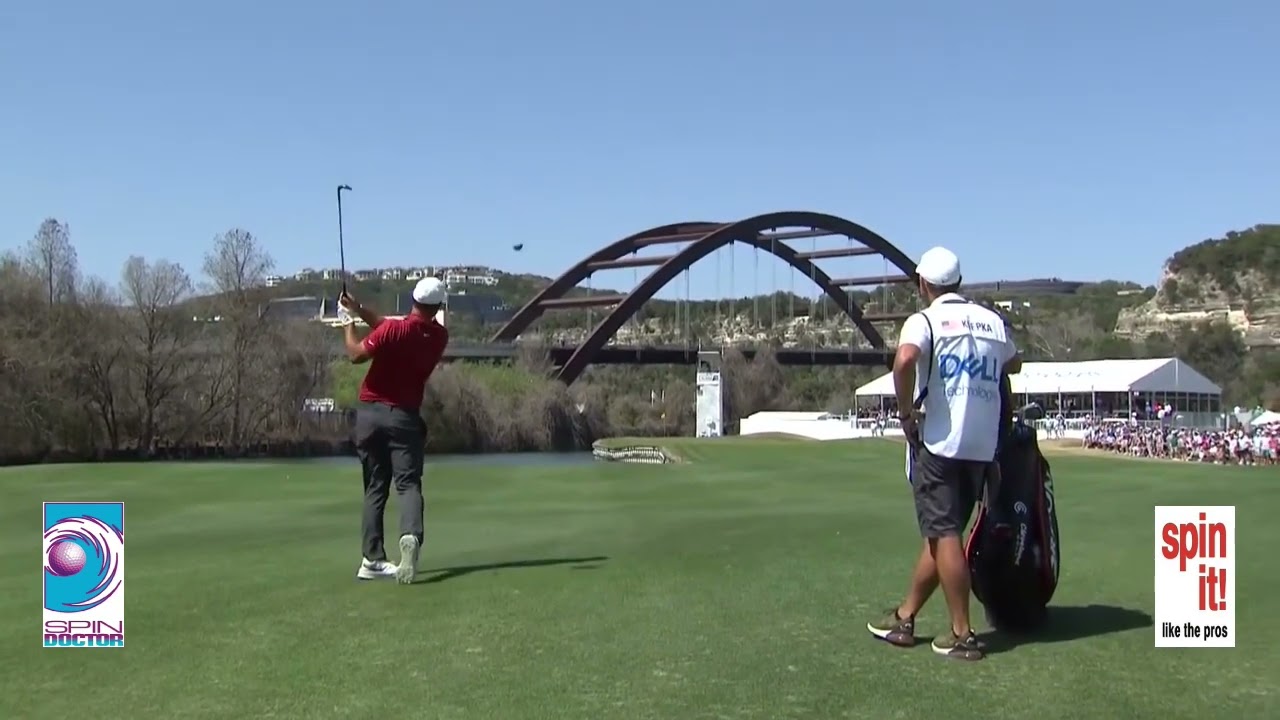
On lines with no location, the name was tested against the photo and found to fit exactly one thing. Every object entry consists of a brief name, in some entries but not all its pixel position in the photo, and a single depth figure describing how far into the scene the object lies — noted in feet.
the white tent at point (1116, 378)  199.41
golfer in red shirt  27.48
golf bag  20.90
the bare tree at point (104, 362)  212.84
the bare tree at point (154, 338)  221.87
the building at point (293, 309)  251.19
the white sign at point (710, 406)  299.03
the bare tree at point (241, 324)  238.07
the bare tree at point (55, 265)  218.18
